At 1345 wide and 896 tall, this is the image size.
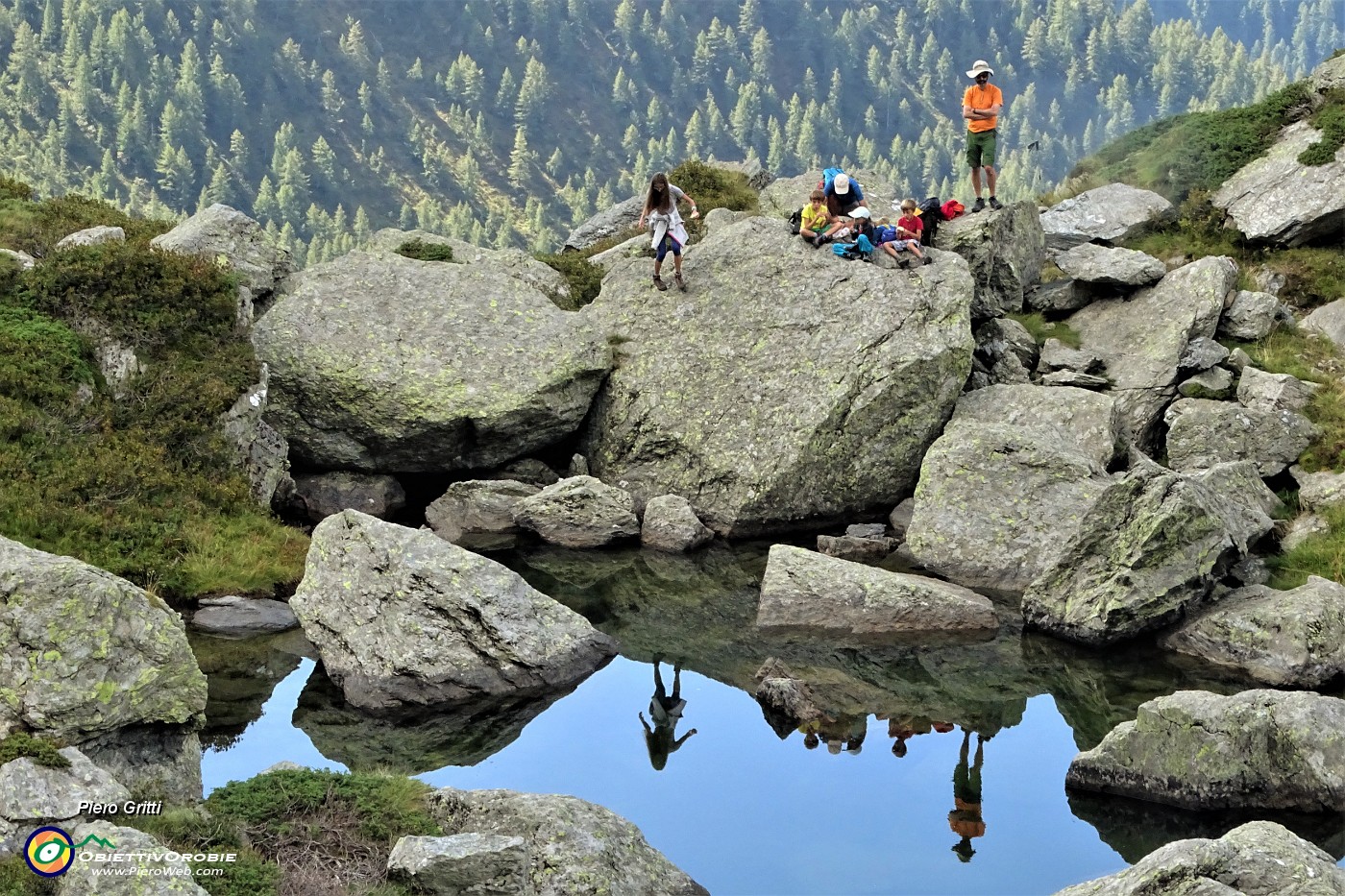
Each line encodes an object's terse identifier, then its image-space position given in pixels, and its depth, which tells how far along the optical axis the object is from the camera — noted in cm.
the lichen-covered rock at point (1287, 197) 3869
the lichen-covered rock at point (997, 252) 3622
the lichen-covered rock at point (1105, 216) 4222
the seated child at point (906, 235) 3397
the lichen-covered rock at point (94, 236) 3203
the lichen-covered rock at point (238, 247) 3409
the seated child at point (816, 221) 3503
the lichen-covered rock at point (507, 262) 3871
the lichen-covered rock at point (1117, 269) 3606
